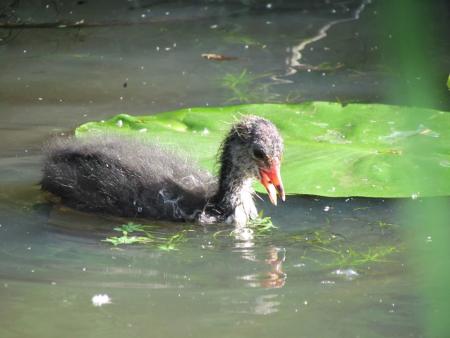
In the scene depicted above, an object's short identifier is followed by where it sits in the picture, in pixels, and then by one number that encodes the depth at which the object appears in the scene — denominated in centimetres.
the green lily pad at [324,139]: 965
